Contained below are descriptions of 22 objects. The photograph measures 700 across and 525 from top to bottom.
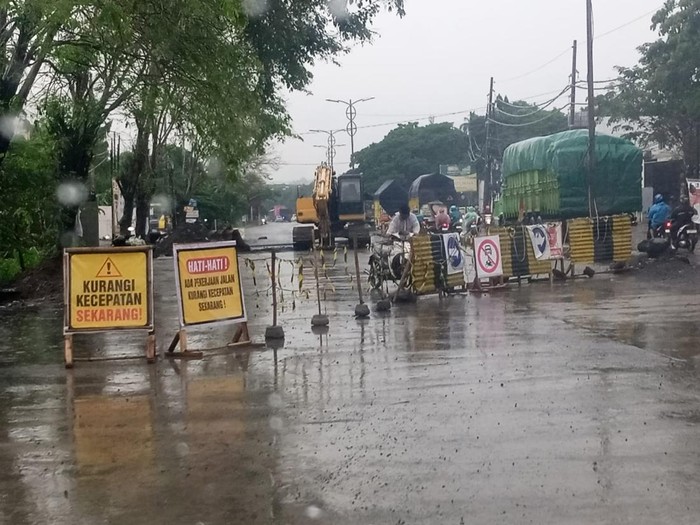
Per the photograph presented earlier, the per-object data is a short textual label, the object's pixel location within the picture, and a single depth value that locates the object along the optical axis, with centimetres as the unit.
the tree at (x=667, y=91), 3991
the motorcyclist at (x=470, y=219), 4069
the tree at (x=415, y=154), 9381
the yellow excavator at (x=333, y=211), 4159
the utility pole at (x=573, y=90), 4728
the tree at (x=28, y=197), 2086
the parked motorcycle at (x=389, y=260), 1939
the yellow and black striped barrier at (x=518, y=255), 2002
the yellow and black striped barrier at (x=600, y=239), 2214
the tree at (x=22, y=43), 1183
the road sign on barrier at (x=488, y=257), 1912
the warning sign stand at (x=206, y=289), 1187
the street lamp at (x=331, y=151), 11250
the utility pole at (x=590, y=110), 2994
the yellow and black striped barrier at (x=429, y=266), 1822
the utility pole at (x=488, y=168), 5830
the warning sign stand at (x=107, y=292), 1133
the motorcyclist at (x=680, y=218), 2498
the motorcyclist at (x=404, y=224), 2020
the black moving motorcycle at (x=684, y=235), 2502
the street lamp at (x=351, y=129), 8515
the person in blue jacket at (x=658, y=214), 2662
